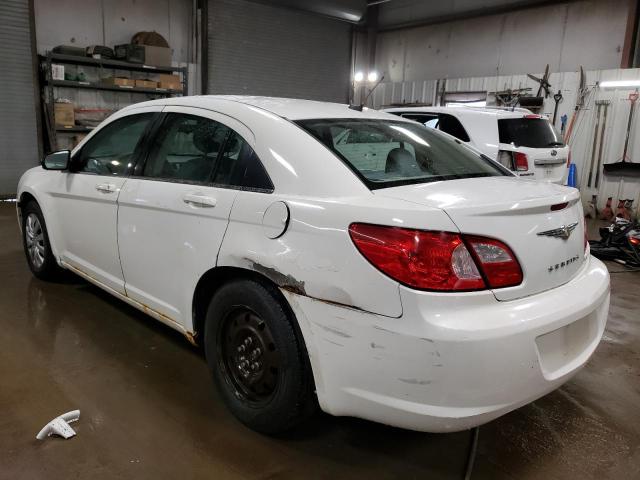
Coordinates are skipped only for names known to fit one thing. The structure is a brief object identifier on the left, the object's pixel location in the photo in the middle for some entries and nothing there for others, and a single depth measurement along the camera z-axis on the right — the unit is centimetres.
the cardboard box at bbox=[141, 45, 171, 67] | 902
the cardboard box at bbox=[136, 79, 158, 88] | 892
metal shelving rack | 824
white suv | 632
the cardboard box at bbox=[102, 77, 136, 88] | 866
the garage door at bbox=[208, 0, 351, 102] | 1067
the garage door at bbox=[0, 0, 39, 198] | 822
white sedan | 158
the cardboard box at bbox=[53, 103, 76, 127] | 820
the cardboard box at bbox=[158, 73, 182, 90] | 915
